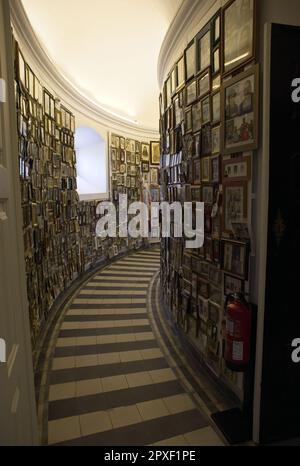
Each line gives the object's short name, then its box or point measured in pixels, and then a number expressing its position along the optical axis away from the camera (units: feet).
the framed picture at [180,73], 9.92
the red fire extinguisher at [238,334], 6.22
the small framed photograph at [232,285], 6.97
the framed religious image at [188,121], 9.27
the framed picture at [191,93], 8.89
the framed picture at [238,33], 6.12
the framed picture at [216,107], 7.50
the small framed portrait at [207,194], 8.15
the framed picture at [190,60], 8.83
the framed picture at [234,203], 6.70
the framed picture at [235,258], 6.74
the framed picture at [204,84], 8.00
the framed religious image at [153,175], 27.10
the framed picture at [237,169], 6.55
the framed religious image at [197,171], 8.83
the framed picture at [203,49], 7.90
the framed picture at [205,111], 8.04
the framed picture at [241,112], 6.15
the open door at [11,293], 3.46
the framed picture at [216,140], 7.55
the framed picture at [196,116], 8.67
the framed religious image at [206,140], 8.14
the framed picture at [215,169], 7.70
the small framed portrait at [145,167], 26.27
